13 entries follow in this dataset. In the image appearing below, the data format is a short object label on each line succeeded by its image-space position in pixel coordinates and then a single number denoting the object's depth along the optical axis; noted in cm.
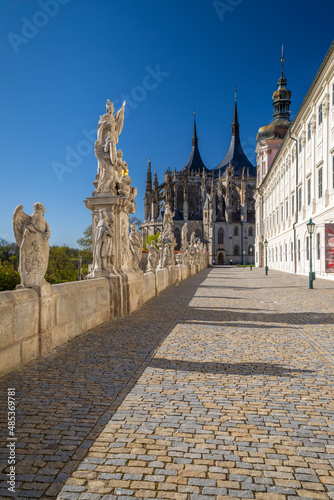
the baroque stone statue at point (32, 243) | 572
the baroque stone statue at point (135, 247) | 1222
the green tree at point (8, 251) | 3870
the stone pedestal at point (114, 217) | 997
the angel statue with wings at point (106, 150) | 1016
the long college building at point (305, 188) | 2277
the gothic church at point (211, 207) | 8688
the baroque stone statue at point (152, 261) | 1694
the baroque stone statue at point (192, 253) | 3509
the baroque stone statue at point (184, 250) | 2864
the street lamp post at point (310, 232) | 1800
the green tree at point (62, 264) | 3817
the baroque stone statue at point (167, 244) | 2148
